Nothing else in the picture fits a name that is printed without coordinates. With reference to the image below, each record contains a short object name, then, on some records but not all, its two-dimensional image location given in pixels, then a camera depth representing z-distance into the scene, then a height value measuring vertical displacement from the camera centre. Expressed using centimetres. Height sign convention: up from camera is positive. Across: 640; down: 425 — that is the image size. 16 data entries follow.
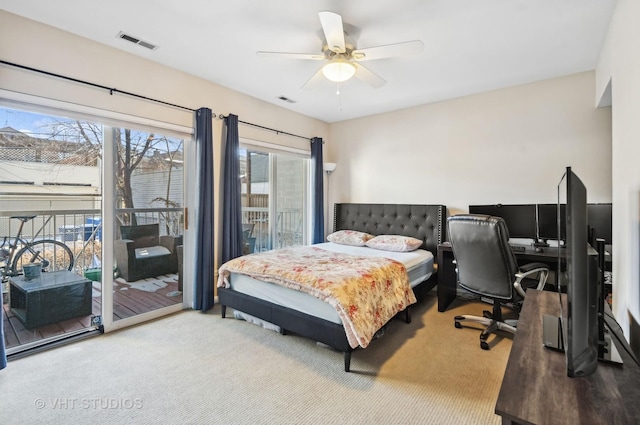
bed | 220 -73
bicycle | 234 -36
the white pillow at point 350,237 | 414 -39
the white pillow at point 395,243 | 368 -42
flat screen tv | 91 -24
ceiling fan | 199 +121
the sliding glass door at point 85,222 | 236 -10
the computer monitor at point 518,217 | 318 -8
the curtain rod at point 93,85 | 219 +109
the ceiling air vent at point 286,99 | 392 +152
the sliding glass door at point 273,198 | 419 +21
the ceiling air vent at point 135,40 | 245 +148
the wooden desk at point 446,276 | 328 -76
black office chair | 240 -49
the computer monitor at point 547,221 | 300 -12
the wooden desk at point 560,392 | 81 -57
